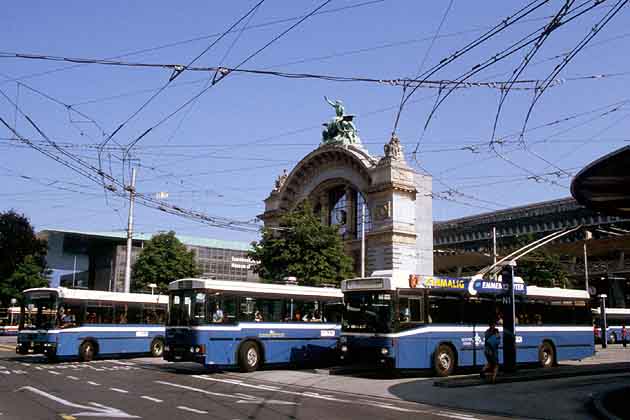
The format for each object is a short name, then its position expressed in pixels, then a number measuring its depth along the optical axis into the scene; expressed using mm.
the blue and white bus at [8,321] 55484
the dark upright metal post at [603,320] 45153
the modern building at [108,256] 100125
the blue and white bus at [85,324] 25438
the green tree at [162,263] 56250
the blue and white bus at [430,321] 20062
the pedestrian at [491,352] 18062
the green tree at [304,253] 45125
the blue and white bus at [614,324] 50531
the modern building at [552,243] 67375
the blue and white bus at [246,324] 21203
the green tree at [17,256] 60375
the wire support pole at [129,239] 35375
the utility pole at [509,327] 20344
